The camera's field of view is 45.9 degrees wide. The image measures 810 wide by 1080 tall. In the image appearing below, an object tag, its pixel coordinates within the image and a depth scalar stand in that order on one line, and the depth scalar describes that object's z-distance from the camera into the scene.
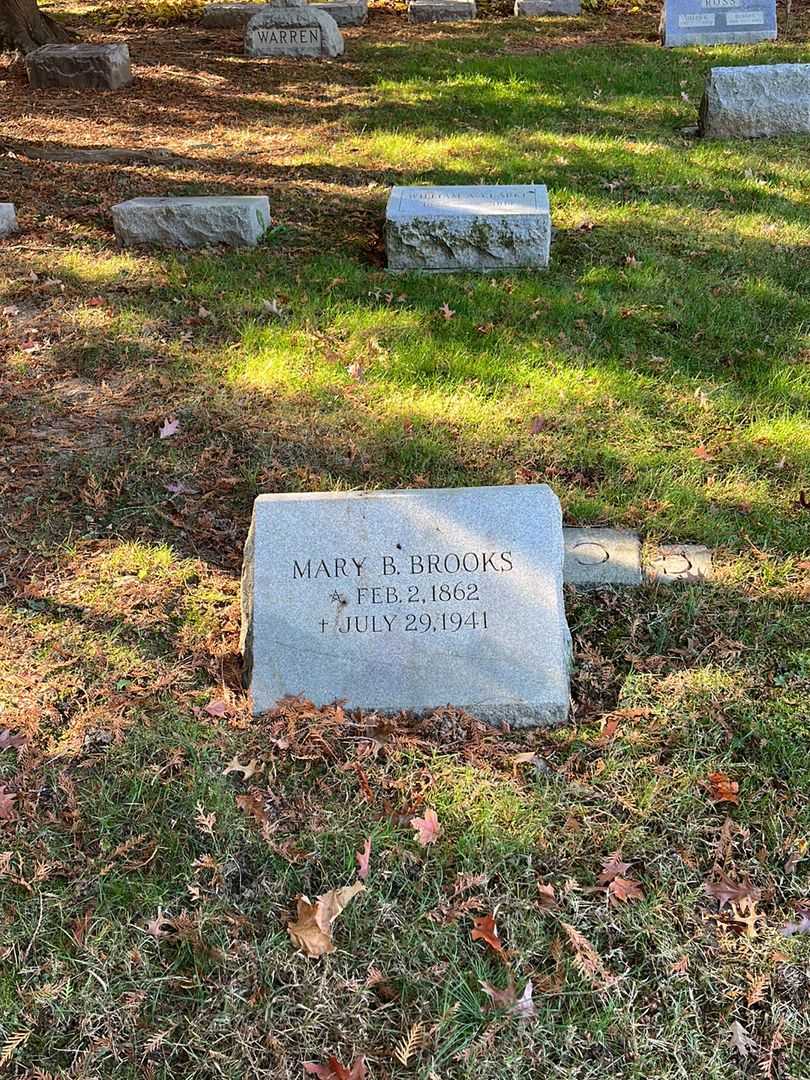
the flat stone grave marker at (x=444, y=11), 13.36
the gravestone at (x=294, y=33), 11.43
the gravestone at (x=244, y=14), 13.20
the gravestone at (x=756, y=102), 7.90
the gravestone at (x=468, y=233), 5.63
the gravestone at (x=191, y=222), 6.11
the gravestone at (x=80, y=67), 10.12
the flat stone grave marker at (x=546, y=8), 13.65
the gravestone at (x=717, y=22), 11.04
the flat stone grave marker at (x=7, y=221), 6.34
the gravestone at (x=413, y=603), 2.92
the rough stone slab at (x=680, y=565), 3.46
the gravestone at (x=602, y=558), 3.44
